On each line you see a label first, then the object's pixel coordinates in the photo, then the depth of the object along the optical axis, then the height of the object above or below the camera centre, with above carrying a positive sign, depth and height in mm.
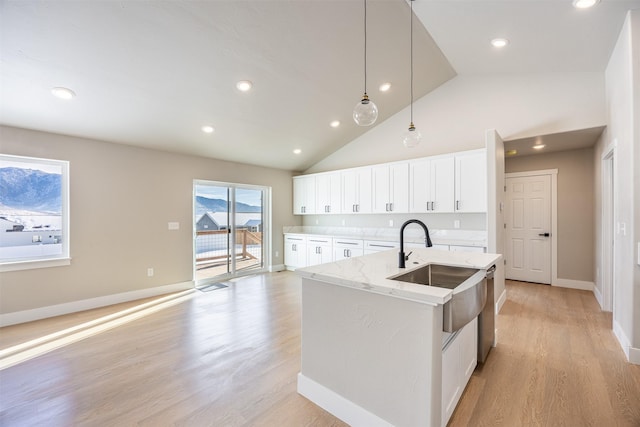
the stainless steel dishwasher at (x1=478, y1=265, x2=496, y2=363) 2414 -1008
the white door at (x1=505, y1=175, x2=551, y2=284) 5035 -317
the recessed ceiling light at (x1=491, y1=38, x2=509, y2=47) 3219 +1988
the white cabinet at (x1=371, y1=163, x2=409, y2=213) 4961 +453
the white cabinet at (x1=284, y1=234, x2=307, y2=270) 6289 -885
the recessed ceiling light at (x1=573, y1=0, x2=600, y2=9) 2350 +1778
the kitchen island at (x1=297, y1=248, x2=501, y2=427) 1444 -781
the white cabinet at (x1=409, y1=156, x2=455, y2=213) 4453 +463
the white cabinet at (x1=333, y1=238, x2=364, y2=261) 5312 -696
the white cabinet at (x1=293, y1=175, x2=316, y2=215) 6438 +429
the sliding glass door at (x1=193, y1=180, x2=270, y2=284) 5320 -340
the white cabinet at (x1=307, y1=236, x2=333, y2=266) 5836 -807
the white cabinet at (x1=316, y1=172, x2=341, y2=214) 5961 +432
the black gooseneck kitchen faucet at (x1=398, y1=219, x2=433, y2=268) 1925 -290
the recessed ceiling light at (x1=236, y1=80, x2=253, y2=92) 3418 +1590
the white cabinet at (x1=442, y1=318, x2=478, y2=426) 1650 -1044
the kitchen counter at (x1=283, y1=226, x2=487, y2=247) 4445 -433
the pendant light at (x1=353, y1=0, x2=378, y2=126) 2428 +881
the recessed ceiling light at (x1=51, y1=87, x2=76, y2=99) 2959 +1312
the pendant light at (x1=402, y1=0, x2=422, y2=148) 3189 +875
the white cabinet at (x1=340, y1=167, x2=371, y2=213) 5480 +454
